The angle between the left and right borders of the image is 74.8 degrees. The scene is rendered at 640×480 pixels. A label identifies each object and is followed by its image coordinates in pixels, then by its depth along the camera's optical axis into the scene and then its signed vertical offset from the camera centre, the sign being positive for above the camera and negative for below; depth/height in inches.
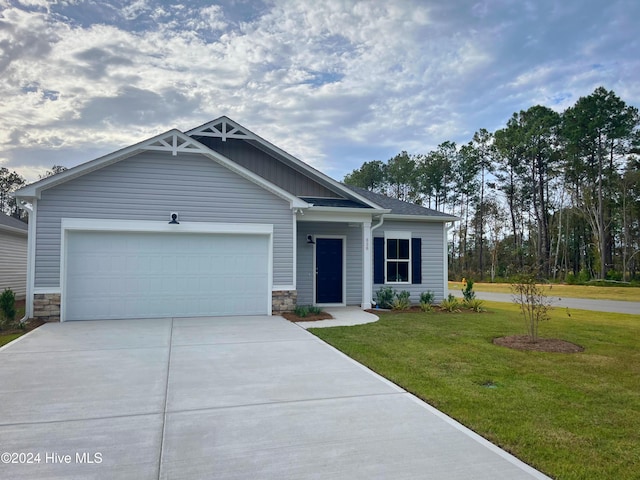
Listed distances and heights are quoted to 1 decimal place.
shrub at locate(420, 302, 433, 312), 484.1 -53.5
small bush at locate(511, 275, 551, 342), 312.3 -21.9
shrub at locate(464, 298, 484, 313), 518.5 -54.3
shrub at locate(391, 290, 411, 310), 490.9 -47.3
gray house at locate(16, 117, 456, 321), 371.9 +28.1
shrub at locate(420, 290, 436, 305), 522.6 -45.2
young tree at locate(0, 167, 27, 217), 1702.8 +309.5
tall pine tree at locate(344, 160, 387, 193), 1856.5 +381.7
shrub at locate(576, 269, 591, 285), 1141.2 -43.4
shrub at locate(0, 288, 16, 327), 362.6 -41.4
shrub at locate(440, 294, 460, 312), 498.6 -52.9
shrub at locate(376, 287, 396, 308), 498.0 -44.0
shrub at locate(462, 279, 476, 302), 546.0 -41.5
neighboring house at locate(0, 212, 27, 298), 603.2 +8.1
